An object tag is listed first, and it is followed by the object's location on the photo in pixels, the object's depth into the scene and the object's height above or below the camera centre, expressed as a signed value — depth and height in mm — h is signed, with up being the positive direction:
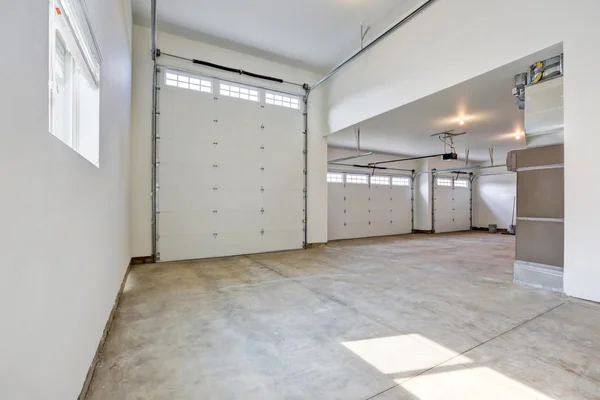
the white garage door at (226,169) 5344 +623
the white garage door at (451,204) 11234 -204
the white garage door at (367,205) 9133 -241
